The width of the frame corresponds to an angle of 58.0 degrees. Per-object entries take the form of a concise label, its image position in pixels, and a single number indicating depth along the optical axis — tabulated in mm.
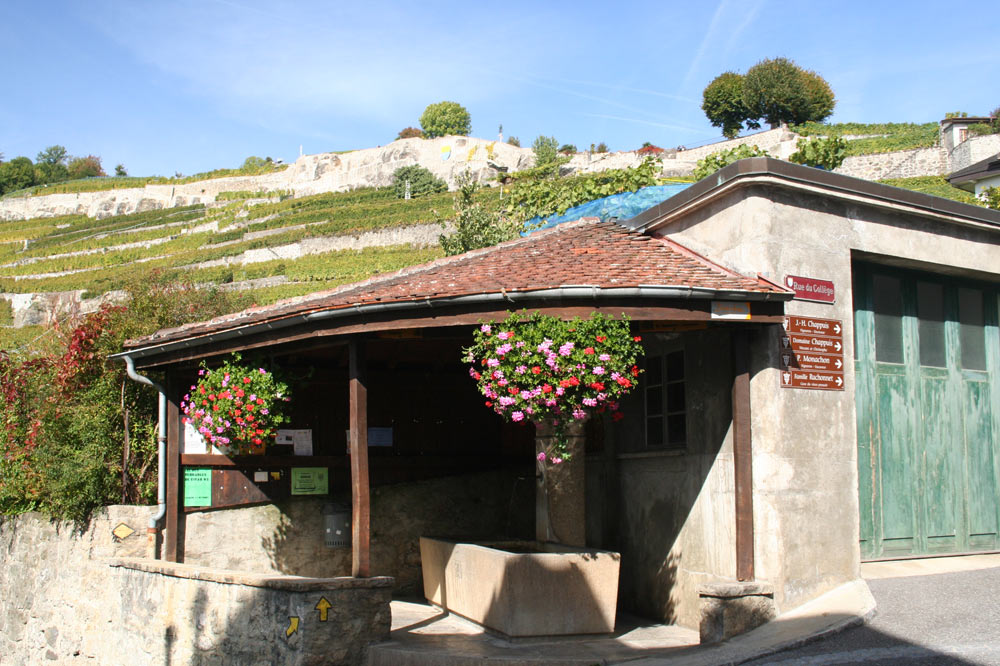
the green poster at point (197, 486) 9383
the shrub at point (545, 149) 67425
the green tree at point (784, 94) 65000
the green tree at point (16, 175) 96375
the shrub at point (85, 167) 105000
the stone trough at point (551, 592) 6895
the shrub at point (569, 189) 12477
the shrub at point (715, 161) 11617
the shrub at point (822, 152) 11227
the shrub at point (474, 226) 14945
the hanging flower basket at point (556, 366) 6293
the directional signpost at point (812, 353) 7078
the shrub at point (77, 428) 9578
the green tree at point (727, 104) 66875
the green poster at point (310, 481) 9859
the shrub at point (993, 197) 12766
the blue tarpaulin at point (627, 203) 10555
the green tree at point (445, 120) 94938
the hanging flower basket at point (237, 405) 8398
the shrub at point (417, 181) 68500
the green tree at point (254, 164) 87438
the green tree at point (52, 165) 101688
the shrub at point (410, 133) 87256
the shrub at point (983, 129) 47062
